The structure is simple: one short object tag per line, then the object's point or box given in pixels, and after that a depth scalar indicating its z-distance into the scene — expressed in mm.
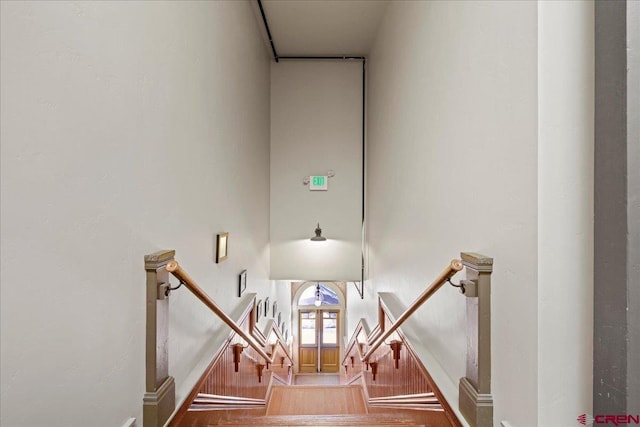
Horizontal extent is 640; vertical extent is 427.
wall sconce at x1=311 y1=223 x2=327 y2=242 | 5012
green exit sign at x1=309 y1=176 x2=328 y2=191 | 5312
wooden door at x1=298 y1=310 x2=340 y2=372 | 10234
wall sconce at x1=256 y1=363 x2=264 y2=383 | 3906
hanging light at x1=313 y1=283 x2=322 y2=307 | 9180
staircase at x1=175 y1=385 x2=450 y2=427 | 2162
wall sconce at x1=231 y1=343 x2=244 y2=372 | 2980
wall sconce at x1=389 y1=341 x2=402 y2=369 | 2841
